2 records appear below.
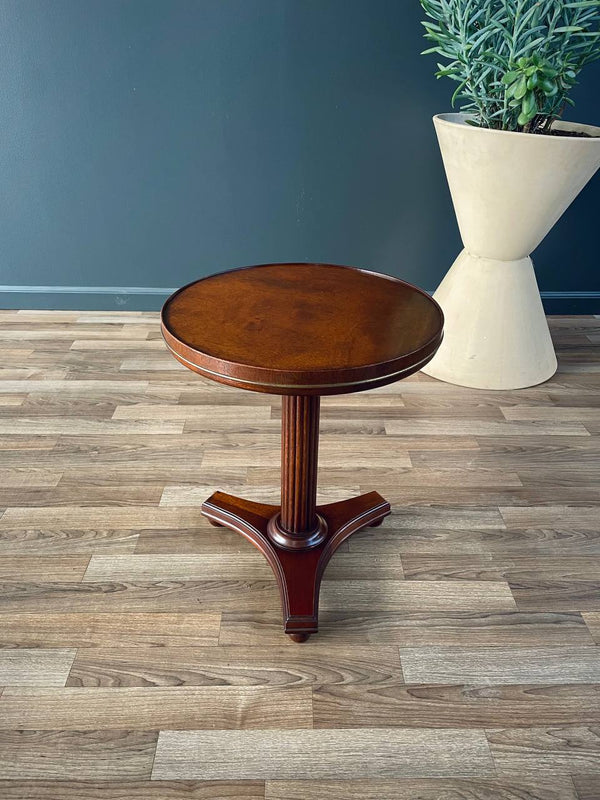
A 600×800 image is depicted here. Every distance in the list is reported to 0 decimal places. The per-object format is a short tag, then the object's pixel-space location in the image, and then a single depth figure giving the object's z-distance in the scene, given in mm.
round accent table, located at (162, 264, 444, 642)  1088
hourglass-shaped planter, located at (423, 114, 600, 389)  1957
